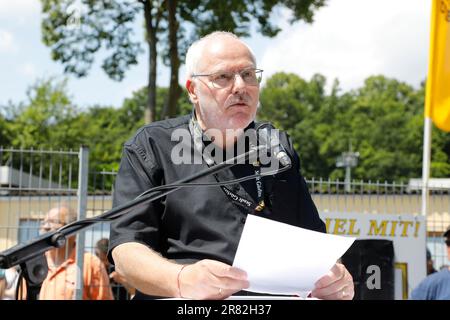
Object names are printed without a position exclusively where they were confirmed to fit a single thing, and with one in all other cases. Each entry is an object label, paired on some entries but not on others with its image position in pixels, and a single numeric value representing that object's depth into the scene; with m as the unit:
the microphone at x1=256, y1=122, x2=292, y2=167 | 2.08
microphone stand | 1.56
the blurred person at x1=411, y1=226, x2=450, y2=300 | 6.30
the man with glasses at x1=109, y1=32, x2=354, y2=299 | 2.20
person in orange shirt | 6.25
